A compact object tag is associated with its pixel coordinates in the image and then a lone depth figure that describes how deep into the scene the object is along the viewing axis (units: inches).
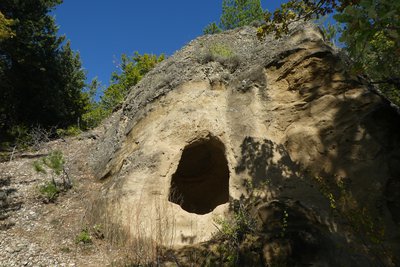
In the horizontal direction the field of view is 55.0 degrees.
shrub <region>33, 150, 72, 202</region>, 343.0
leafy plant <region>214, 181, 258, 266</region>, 240.0
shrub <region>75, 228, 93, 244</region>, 279.3
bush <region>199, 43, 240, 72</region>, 405.1
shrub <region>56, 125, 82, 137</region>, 606.4
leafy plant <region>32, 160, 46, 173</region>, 348.3
